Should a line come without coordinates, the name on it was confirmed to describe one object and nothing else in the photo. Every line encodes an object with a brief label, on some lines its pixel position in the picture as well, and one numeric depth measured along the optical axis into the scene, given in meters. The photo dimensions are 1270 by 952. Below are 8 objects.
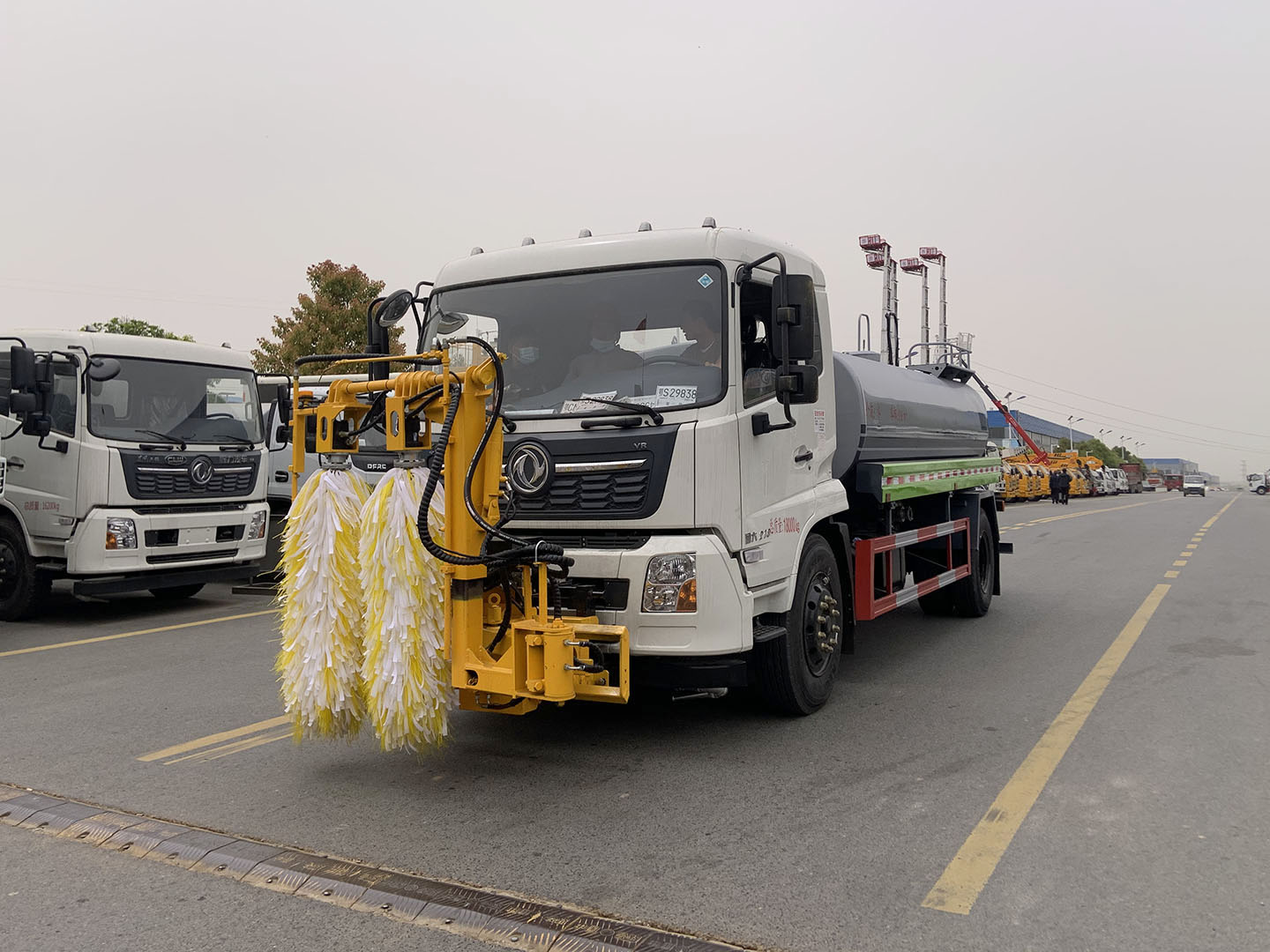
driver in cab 5.22
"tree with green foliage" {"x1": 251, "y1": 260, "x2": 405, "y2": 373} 27.44
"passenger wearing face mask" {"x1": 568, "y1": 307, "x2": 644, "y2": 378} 5.12
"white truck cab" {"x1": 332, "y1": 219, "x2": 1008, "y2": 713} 4.79
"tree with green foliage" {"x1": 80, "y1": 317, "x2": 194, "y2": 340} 36.50
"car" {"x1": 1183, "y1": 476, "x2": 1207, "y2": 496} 67.44
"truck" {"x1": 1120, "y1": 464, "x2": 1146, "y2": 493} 93.00
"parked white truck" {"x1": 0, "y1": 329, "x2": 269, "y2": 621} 9.36
